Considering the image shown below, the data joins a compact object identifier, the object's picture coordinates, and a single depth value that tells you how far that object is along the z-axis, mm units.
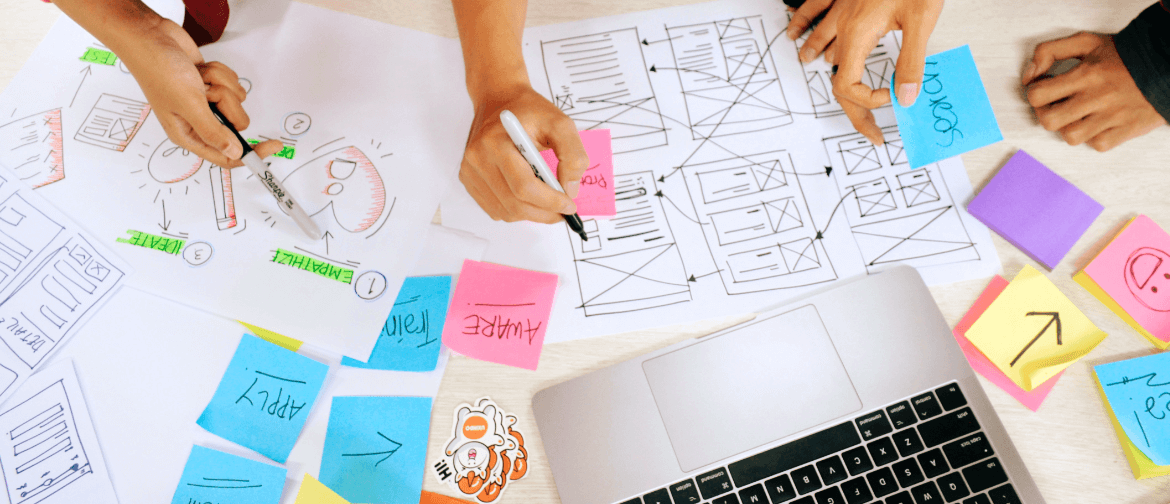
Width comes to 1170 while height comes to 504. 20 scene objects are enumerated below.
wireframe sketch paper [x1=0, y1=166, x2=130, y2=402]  542
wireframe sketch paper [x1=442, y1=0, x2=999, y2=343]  543
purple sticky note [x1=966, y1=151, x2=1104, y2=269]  550
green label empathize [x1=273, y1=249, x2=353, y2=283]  550
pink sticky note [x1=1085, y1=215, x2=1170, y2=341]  533
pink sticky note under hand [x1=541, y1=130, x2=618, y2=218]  572
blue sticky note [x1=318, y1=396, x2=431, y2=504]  483
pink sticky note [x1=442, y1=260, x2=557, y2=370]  520
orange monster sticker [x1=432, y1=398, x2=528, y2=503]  486
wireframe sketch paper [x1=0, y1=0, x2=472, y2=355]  547
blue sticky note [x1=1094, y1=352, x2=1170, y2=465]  495
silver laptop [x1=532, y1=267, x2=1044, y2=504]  473
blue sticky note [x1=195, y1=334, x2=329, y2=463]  501
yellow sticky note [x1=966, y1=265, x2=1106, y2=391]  514
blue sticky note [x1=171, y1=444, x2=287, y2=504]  485
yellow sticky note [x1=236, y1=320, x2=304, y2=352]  533
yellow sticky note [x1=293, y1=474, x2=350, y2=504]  477
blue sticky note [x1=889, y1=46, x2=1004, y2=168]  574
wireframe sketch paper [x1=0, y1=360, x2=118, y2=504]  498
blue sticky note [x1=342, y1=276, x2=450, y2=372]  521
